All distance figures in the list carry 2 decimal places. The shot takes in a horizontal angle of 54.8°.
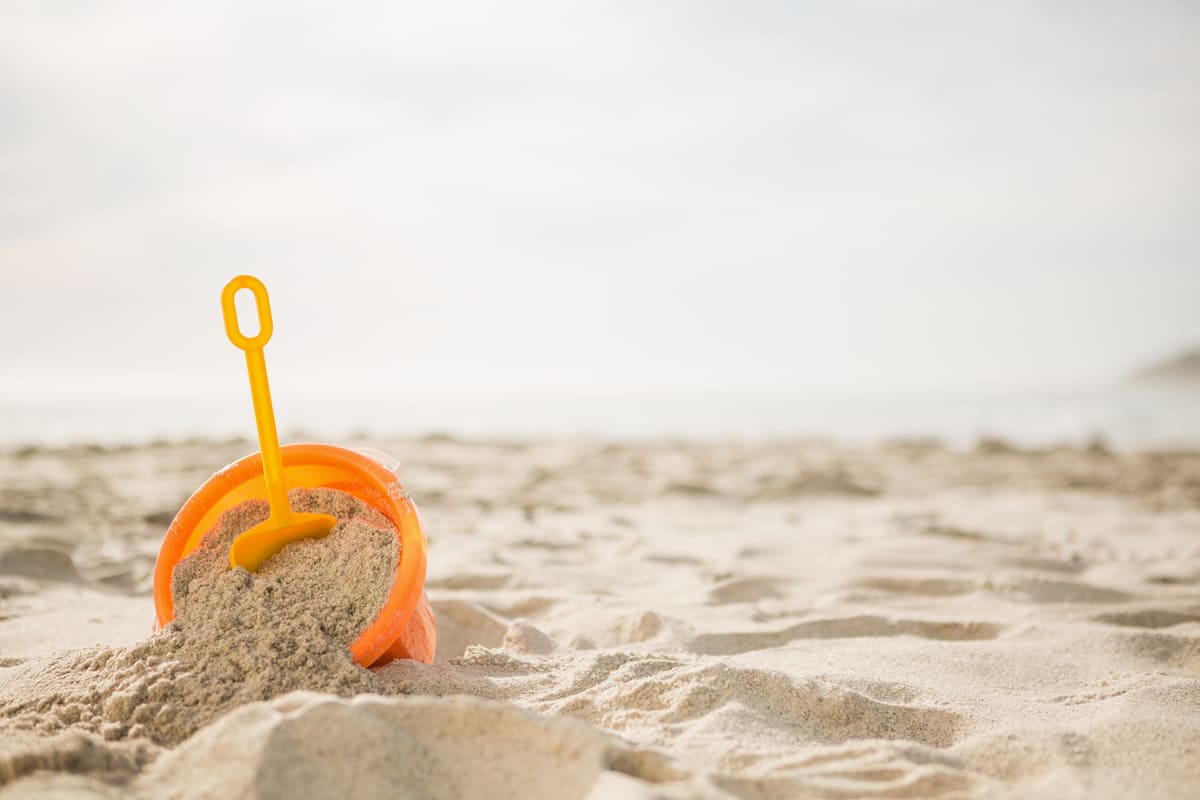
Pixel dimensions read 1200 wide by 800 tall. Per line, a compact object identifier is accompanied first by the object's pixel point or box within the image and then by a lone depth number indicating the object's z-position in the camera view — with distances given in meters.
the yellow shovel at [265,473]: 0.77
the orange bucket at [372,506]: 0.74
